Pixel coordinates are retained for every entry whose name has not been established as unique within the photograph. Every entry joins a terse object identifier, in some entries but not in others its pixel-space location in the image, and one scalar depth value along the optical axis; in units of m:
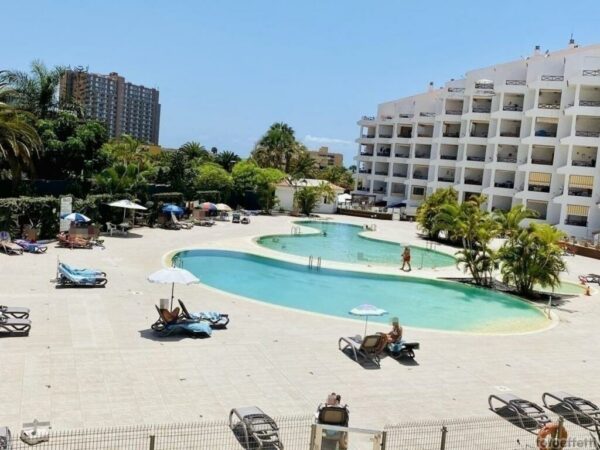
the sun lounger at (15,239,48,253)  24.73
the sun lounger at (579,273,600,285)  29.19
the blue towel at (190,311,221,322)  15.37
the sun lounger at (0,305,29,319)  13.75
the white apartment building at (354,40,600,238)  51.66
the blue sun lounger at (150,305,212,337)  14.47
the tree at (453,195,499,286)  26.88
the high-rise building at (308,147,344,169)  181.50
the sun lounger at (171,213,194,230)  38.94
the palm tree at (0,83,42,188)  31.00
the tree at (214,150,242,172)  75.81
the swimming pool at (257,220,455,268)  33.28
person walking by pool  29.46
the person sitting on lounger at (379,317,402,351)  14.28
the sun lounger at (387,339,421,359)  14.10
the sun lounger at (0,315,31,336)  13.41
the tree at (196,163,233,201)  52.06
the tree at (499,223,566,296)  23.84
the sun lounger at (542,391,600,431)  10.76
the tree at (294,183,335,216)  57.28
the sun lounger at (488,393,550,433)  10.38
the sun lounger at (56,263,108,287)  18.75
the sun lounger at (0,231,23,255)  24.03
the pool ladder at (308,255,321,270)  28.53
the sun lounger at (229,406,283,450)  8.73
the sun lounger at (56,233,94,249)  27.05
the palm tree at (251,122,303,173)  73.94
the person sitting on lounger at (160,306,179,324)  14.53
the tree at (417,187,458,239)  43.03
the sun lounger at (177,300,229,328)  15.38
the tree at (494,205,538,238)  27.20
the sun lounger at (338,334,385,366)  13.70
